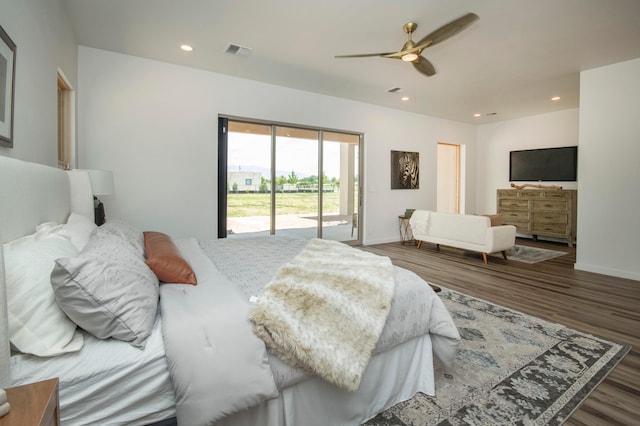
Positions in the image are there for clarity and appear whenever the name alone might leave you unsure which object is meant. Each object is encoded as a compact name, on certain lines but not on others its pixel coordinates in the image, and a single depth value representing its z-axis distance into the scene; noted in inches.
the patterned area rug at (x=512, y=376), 61.9
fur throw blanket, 48.8
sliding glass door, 183.2
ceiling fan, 97.2
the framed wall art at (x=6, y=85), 60.9
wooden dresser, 238.2
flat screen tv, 247.6
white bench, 182.7
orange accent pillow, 62.4
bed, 40.9
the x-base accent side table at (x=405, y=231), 255.9
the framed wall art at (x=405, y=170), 249.9
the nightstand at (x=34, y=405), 24.3
